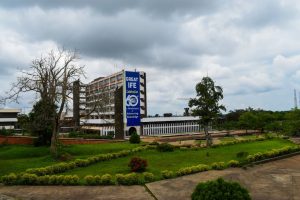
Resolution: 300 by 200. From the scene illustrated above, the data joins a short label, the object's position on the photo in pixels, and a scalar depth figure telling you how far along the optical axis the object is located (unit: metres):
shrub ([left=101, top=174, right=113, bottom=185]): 11.71
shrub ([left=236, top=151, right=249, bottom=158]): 16.77
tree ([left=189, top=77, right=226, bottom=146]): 22.98
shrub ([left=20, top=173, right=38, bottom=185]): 12.16
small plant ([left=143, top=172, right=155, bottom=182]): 11.95
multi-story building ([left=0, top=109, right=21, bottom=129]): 55.60
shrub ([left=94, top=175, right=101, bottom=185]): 11.71
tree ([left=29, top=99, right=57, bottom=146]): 19.27
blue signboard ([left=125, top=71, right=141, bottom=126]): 46.43
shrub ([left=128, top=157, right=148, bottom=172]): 13.26
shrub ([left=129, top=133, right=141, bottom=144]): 26.09
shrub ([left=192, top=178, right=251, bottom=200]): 6.28
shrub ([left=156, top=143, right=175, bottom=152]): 20.08
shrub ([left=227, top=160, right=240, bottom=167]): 14.85
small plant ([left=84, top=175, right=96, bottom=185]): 11.68
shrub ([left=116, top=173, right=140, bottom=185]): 11.61
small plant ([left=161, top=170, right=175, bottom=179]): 12.41
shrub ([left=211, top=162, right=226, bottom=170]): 14.27
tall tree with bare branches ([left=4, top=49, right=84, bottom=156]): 18.17
